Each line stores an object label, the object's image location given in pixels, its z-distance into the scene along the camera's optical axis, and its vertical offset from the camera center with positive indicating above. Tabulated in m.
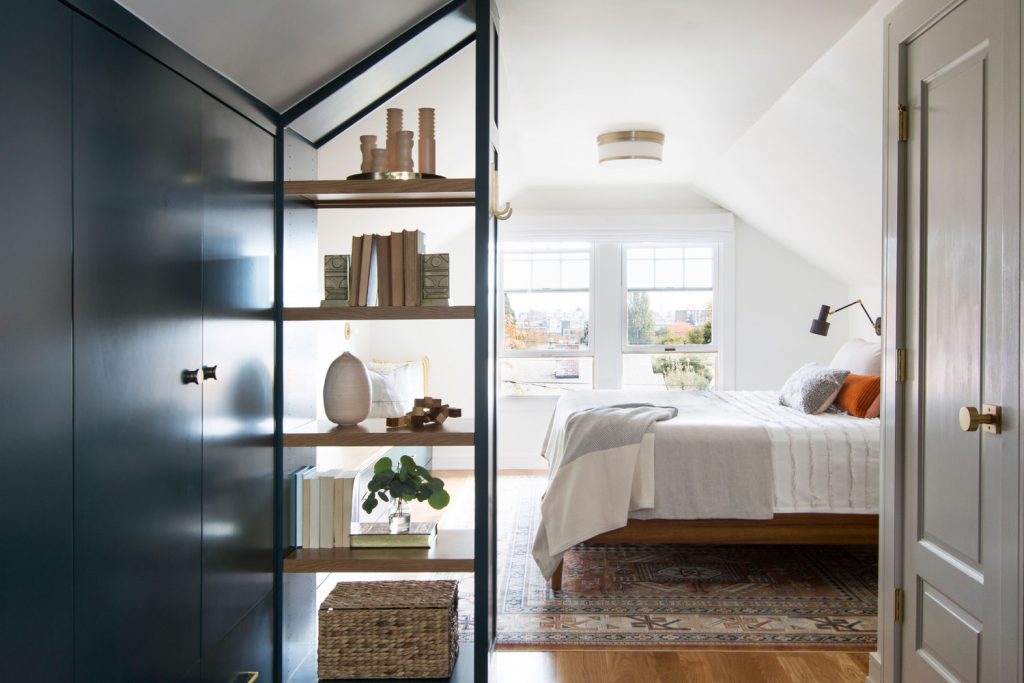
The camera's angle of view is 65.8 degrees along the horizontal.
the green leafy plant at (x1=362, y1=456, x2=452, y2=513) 2.64 -0.51
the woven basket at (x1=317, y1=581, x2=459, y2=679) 2.57 -1.00
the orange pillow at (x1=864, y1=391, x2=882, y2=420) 4.08 -0.39
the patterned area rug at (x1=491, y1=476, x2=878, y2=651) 3.12 -1.19
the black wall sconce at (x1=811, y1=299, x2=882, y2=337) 5.41 +0.08
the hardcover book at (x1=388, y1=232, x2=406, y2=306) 2.58 +0.20
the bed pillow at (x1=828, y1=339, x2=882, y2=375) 4.57 -0.13
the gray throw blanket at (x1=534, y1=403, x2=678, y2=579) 3.59 -0.69
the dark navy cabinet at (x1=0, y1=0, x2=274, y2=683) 1.31 -0.06
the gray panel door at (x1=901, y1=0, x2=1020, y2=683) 1.86 -0.04
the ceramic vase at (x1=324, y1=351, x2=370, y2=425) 2.67 -0.20
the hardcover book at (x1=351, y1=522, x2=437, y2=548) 2.64 -0.69
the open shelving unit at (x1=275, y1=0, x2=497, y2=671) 2.52 +0.03
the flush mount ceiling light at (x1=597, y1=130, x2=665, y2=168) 4.66 +1.12
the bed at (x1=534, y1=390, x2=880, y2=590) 3.63 -0.72
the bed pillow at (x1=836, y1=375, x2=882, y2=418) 4.14 -0.31
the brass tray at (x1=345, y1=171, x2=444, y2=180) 2.55 +0.51
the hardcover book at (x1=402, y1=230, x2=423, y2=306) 2.57 +0.22
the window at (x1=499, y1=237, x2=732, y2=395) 6.88 +0.20
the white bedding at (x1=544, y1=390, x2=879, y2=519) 3.65 -0.63
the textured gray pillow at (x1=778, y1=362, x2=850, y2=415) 4.30 -0.30
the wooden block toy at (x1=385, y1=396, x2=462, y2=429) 2.62 -0.28
